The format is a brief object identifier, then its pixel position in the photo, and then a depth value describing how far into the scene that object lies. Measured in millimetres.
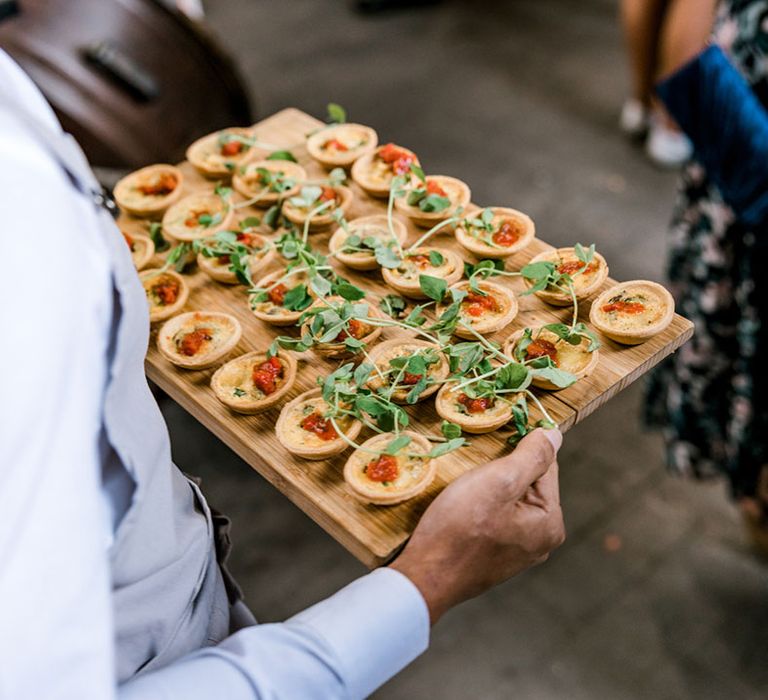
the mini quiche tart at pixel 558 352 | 497
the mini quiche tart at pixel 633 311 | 510
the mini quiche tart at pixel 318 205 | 598
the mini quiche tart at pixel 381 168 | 624
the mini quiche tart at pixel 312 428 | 475
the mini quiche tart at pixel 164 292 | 562
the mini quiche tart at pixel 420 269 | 554
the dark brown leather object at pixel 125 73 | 789
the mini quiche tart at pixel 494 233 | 570
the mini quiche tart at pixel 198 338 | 530
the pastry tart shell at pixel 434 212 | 593
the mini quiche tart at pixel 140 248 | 594
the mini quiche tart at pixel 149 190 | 639
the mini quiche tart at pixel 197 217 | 609
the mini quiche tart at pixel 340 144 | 653
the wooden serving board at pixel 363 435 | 452
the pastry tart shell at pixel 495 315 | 522
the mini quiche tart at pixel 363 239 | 569
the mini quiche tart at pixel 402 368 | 492
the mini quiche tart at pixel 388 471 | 449
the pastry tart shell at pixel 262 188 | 624
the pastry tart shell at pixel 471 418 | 476
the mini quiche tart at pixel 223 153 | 662
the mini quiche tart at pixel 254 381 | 503
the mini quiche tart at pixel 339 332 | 517
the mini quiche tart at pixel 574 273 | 535
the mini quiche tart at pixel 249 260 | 579
